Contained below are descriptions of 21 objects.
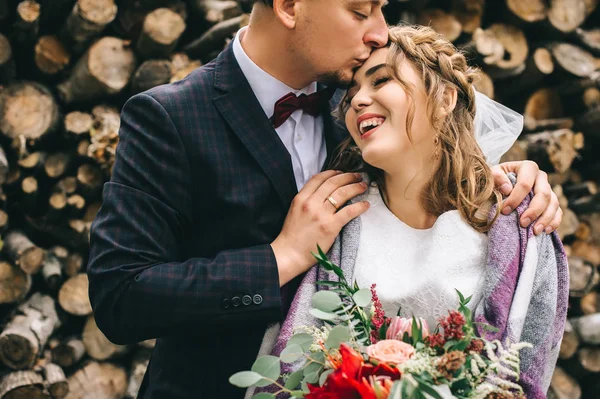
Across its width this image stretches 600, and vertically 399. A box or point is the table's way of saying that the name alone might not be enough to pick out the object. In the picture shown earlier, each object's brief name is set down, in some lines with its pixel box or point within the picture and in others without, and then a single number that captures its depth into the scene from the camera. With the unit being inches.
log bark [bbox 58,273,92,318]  104.3
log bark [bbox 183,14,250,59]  107.1
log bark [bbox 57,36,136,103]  103.3
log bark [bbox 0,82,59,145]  101.0
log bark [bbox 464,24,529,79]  114.7
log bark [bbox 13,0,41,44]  97.6
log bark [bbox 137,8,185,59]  103.4
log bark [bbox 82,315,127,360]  106.0
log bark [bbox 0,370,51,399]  96.3
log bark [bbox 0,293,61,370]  98.0
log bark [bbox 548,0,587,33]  120.0
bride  62.2
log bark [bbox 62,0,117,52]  99.5
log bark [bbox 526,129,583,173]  114.2
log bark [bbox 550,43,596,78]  118.7
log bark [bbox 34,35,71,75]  103.9
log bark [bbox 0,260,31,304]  100.9
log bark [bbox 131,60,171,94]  104.2
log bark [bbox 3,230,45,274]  100.3
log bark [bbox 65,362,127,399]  103.7
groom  61.6
